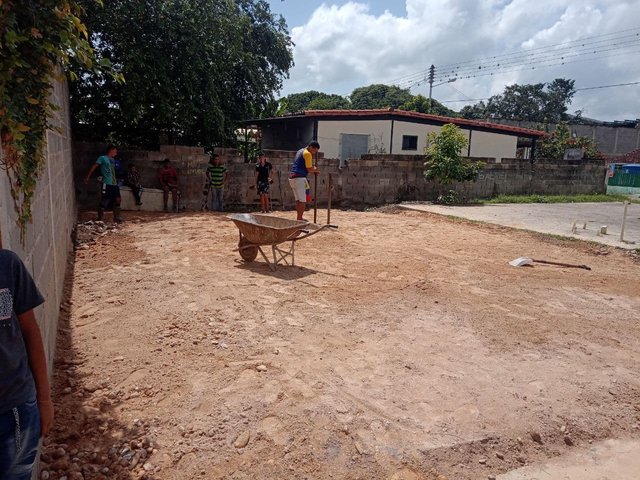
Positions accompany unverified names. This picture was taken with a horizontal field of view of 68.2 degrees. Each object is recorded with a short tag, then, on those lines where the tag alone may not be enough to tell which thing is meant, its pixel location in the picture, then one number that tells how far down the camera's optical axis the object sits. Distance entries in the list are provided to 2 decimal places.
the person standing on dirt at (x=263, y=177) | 12.29
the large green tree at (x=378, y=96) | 52.03
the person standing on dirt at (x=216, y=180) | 12.23
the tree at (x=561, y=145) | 23.92
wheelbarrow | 6.34
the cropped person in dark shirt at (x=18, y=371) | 1.60
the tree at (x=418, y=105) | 37.69
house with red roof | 17.75
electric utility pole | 40.09
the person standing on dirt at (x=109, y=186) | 9.47
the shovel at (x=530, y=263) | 7.40
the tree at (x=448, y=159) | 15.37
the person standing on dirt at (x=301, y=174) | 9.39
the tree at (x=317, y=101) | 47.06
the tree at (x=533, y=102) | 50.41
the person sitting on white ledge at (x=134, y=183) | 11.60
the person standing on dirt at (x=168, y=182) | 11.96
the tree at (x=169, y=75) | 11.19
